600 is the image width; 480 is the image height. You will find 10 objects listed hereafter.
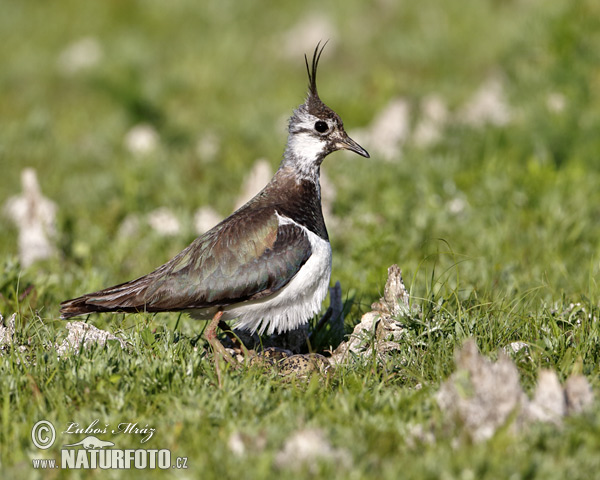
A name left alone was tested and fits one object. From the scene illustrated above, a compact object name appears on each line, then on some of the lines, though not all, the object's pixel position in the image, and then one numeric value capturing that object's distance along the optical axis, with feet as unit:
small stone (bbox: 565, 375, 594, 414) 26.40
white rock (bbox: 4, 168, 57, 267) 51.85
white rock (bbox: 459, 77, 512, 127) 68.99
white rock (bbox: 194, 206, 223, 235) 55.01
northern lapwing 34.71
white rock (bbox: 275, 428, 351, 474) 24.35
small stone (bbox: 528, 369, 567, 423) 25.95
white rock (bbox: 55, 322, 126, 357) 32.01
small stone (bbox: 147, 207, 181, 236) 54.49
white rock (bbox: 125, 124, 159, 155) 70.23
